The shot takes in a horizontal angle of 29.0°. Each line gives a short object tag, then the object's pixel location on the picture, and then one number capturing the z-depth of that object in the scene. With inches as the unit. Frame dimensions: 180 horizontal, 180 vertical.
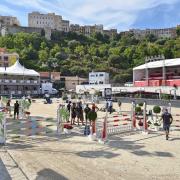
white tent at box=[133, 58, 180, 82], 2327.1
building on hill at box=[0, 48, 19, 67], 4028.1
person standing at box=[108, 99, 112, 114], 1278.1
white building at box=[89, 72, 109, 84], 3418.6
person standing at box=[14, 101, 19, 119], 1021.2
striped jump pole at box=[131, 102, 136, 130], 773.3
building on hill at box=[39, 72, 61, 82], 3517.7
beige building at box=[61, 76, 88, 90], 3587.8
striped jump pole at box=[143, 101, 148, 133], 734.2
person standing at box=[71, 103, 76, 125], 877.2
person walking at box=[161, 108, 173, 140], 647.6
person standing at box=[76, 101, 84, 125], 880.3
